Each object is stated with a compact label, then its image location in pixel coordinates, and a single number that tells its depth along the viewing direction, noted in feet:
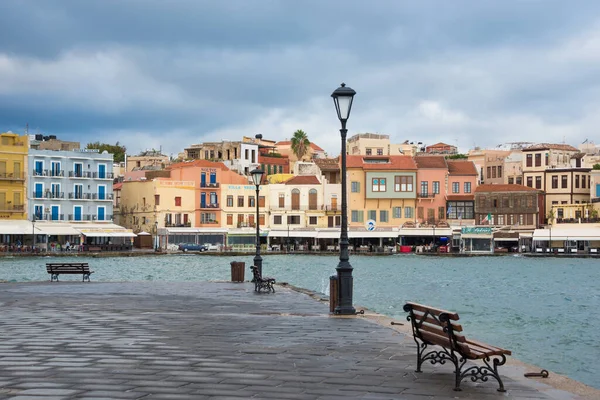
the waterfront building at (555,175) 299.17
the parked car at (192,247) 275.39
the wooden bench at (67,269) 89.84
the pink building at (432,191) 289.12
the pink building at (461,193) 291.38
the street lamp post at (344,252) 47.67
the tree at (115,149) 390.42
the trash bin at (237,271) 90.30
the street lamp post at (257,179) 84.59
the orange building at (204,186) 284.00
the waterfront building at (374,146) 330.54
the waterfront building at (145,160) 352.57
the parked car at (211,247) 280.51
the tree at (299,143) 362.12
